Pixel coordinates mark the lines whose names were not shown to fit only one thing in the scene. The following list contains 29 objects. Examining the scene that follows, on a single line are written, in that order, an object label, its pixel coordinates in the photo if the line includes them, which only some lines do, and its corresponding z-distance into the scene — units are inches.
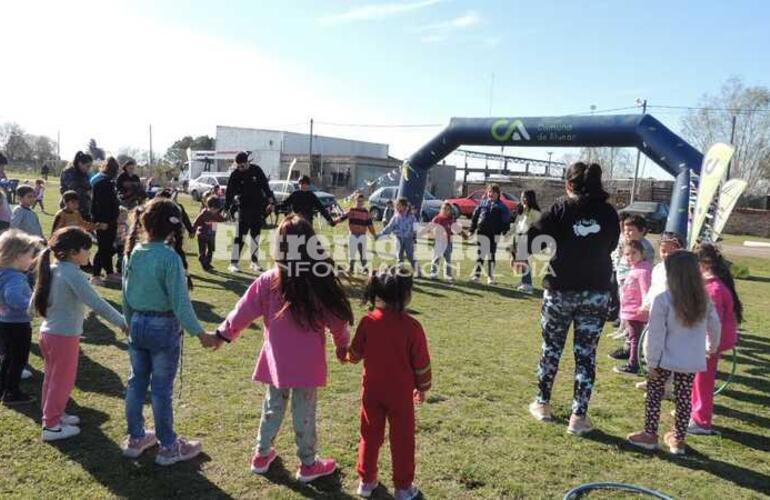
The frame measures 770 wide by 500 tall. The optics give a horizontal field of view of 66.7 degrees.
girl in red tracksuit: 128.5
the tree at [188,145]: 3066.9
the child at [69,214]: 300.4
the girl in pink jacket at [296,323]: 132.0
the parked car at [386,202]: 966.4
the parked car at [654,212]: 1082.8
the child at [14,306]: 165.6
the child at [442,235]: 472.1
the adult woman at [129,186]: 379.2
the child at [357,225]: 451.5
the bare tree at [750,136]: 1556.3
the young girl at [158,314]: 136.2
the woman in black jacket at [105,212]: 340.8
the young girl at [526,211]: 405.4
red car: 1042.7
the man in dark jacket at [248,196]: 417.1
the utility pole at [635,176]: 1339.8
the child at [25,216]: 258.7
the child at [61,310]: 150.4
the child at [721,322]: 182.4
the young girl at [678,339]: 159.8
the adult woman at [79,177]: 337.1
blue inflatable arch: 436.9
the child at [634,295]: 239.8
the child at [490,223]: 458.0
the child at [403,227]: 457.7
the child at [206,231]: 432.8
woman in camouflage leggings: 169.2
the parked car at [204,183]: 1288.1
